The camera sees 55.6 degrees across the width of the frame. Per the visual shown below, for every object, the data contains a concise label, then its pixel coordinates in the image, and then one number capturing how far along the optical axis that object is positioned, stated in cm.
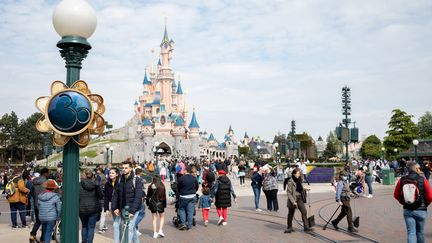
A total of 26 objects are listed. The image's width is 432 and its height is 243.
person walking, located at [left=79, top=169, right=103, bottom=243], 752
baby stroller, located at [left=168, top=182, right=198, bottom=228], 1104
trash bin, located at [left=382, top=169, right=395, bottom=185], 2531
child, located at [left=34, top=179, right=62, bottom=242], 772
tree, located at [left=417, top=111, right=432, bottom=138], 7057
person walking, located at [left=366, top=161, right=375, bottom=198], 1816
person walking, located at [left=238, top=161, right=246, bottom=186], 2540
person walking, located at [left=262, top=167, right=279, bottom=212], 1390
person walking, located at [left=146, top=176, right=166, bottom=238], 973
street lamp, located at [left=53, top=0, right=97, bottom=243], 428
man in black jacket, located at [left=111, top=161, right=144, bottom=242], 727
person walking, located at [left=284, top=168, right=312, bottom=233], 996
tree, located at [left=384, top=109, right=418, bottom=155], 5909
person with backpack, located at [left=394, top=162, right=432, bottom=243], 687
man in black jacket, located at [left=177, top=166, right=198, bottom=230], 1053
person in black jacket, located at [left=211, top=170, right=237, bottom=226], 1123
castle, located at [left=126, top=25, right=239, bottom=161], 8281
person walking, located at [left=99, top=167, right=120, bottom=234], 769
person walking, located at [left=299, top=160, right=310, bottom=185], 2297
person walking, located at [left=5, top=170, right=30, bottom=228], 1088
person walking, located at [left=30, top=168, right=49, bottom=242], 938
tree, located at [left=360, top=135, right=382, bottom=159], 8398
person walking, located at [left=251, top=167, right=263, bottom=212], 1412
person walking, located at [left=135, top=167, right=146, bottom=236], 865
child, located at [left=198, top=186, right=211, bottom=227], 1130
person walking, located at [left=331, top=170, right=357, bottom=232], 999
